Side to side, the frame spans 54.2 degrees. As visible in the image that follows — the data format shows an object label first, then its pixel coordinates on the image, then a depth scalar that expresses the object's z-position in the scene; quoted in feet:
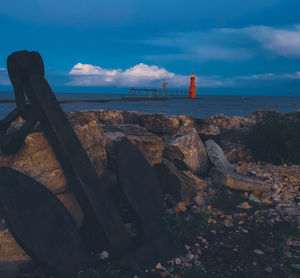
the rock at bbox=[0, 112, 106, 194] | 8.54
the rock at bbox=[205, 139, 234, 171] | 15.42
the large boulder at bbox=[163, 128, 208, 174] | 14.17
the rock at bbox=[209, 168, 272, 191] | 13.08
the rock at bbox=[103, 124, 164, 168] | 11.58
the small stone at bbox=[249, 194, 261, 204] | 12.21
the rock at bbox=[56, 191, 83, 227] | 8.93
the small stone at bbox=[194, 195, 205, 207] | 11.80
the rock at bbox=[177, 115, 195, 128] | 18.31
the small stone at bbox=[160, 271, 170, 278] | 7.47
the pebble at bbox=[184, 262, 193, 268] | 7.94
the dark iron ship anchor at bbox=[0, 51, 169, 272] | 7.61
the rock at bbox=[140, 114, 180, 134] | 17.22
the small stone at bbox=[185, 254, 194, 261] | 8.26
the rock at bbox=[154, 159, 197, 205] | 11.65
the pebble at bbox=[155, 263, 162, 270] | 7.71
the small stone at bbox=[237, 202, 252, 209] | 11.65
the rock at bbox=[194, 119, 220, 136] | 18.83
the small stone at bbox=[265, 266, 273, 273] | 7.77
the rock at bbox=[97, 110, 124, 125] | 18.03
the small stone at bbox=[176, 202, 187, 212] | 11.17
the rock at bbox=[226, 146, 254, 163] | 18.13
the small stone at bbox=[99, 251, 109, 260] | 7.94
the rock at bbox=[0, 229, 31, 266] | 7.64
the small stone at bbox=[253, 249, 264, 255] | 8.61
